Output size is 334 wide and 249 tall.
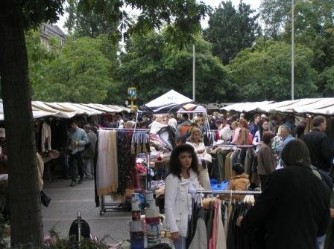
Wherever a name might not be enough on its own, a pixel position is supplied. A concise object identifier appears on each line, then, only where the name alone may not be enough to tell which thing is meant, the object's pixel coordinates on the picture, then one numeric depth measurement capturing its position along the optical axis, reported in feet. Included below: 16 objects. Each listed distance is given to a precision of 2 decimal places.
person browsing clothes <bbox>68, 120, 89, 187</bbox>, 52.80
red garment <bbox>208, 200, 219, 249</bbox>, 17.95
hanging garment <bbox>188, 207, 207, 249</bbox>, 18.16
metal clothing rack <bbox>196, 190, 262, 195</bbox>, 18.56
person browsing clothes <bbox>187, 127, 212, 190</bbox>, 34.87
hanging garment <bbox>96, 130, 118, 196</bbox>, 34.47
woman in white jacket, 18.43
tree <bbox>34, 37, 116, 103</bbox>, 136.98
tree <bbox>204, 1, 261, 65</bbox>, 197.16
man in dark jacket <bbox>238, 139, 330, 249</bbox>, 14.26
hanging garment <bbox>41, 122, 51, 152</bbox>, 52.88
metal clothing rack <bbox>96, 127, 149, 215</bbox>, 36.97
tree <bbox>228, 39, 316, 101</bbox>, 159.74
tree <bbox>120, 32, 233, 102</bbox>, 151.43
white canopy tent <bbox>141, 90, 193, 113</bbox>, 56.98
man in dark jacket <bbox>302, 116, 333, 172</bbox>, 28.32
